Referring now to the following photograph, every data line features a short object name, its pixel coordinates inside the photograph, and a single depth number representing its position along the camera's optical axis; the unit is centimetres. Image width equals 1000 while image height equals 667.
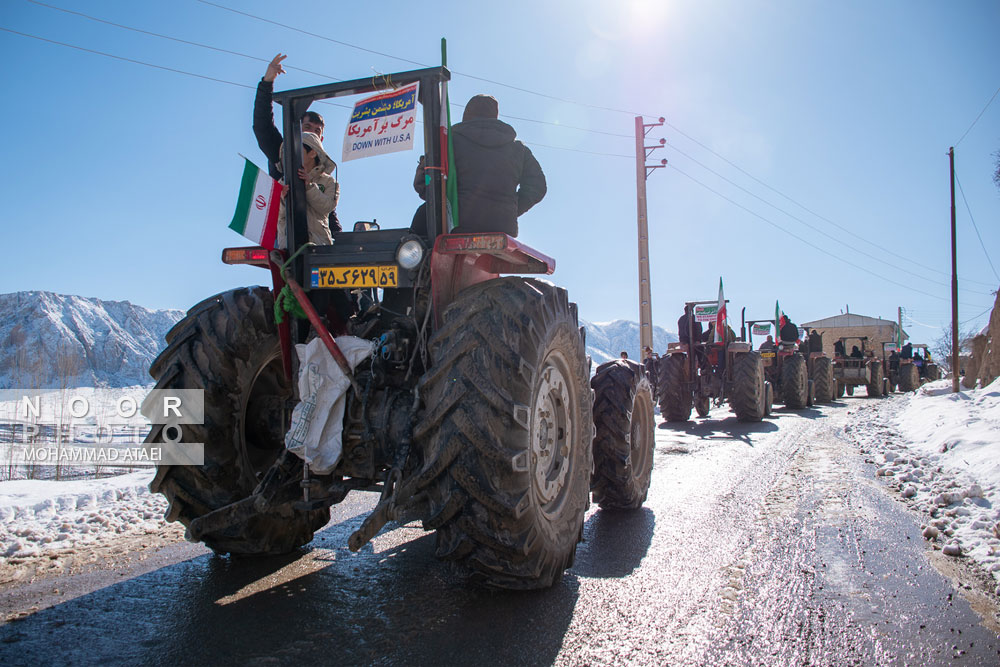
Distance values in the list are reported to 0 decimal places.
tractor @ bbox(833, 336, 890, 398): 2411
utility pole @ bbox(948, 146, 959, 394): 1931
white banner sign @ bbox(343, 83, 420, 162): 319
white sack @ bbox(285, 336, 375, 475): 311
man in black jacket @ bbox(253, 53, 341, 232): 339
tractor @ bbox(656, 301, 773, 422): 1251
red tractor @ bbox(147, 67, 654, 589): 266
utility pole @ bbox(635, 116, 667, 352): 2166
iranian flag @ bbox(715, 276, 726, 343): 1275
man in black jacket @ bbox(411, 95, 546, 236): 365
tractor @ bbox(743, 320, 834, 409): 1655
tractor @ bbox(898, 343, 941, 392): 2803
